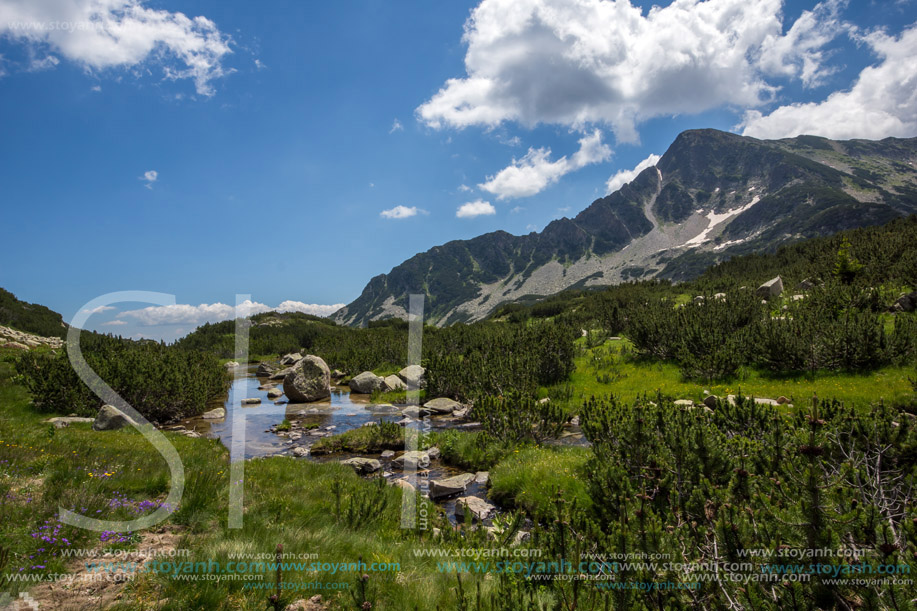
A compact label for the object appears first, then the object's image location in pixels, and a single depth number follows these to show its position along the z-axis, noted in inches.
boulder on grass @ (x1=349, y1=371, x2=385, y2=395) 1118.4
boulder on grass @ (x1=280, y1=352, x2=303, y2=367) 1662.5
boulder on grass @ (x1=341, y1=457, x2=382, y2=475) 490.9
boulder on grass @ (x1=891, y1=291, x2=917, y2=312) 689.0
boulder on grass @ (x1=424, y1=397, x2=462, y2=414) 863.1
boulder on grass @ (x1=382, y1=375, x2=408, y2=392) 1121.8
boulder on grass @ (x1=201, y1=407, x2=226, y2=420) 801.5
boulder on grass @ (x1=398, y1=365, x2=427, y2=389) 1108.8
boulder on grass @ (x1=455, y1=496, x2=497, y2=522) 345.8
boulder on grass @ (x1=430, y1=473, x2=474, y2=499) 404.8
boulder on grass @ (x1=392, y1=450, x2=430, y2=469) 509.7
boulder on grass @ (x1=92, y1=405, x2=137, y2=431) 514.3
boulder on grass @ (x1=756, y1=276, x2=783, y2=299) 1034.1
